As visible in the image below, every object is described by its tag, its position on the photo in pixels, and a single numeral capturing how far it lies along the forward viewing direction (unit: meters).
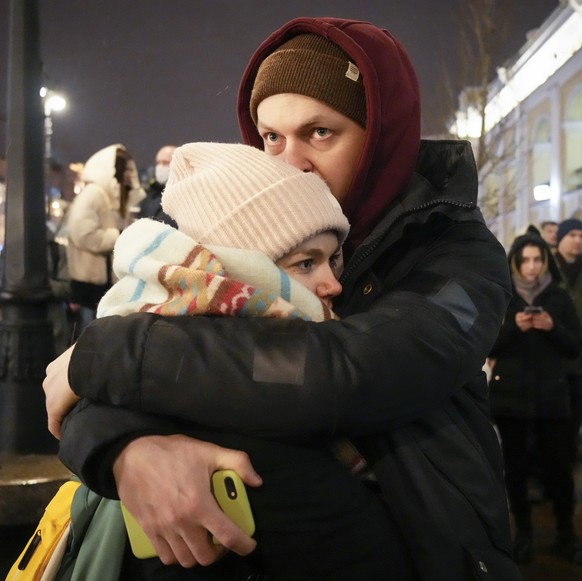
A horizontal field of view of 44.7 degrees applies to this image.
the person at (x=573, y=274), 5.52
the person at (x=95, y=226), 6.30
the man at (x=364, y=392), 1.21
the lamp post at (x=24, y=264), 4.09
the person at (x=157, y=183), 5.93
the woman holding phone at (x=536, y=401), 4.88
